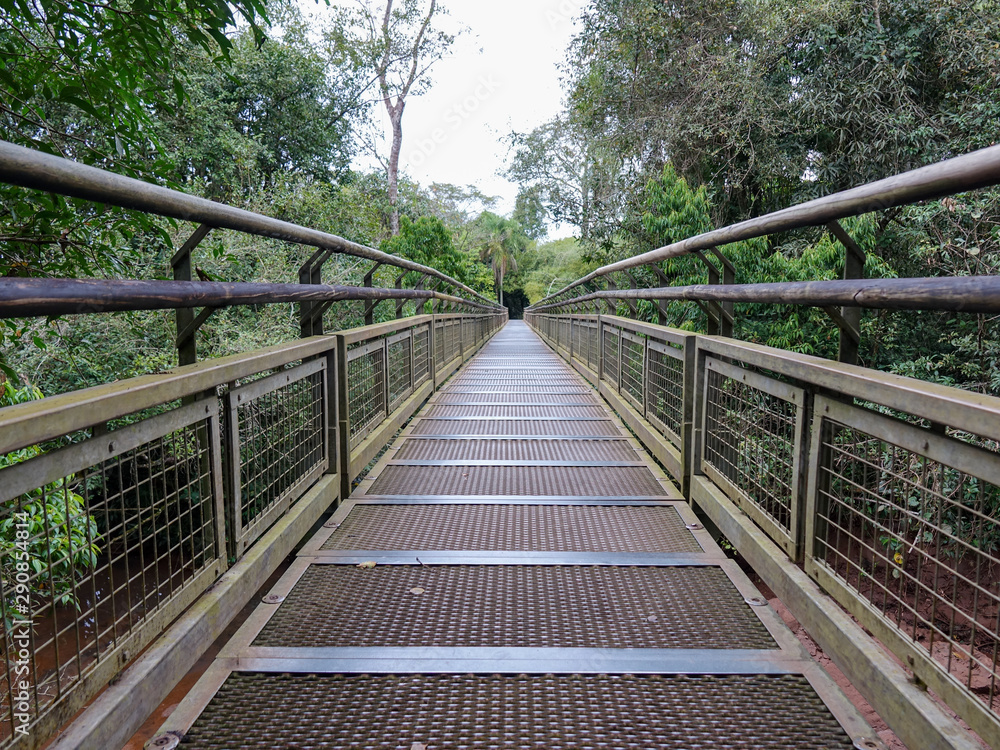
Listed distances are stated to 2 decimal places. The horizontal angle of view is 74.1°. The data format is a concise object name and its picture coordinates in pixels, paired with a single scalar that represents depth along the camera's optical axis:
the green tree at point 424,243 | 13.68
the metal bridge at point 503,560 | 1.17
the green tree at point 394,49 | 16.91
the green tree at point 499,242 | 46.28
